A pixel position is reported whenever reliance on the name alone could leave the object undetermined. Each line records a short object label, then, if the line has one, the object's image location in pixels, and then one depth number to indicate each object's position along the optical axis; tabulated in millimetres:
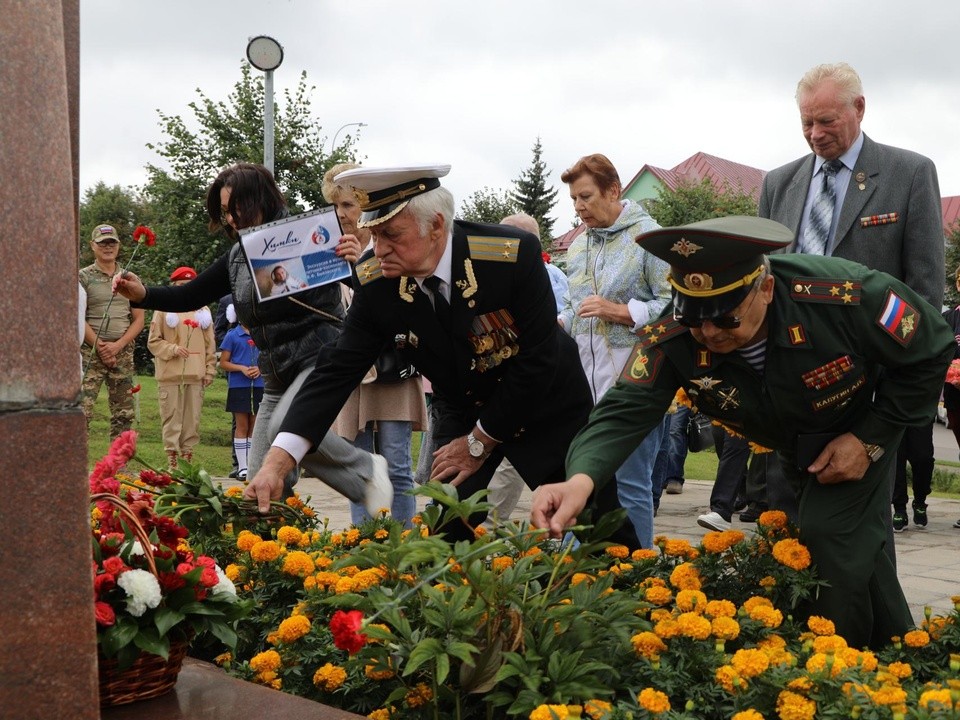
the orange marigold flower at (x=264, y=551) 3477
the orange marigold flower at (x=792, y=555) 3158
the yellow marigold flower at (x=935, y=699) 2271
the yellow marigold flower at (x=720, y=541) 3291
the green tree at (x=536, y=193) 59969
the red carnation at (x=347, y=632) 2373
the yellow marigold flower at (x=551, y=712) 2197
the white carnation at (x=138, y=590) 2561
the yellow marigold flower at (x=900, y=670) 2598
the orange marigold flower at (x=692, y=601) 2842
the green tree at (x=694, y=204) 41500
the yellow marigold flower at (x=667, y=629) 2668
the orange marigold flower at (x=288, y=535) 3713
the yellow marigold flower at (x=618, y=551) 3432
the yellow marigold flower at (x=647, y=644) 2652
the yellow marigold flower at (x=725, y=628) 2668
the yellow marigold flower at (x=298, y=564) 3365
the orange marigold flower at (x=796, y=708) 2305
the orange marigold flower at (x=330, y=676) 2740
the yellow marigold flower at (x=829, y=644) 2652
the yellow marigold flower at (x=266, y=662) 2904
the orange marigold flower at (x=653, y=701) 2328
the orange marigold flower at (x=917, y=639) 2971
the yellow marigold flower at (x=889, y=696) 2270
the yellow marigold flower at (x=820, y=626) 2859
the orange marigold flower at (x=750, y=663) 2463
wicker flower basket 2572
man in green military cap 3166
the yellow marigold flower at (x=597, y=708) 2297
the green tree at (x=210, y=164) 22969
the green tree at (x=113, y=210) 58031
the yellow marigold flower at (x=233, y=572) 3545
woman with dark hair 4922
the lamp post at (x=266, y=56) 12297
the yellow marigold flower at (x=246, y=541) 3586
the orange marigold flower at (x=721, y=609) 2779
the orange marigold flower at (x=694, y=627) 2654
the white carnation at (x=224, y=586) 2846
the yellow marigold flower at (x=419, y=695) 2574
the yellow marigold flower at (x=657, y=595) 2965
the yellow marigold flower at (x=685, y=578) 3072
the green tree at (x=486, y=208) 48906
